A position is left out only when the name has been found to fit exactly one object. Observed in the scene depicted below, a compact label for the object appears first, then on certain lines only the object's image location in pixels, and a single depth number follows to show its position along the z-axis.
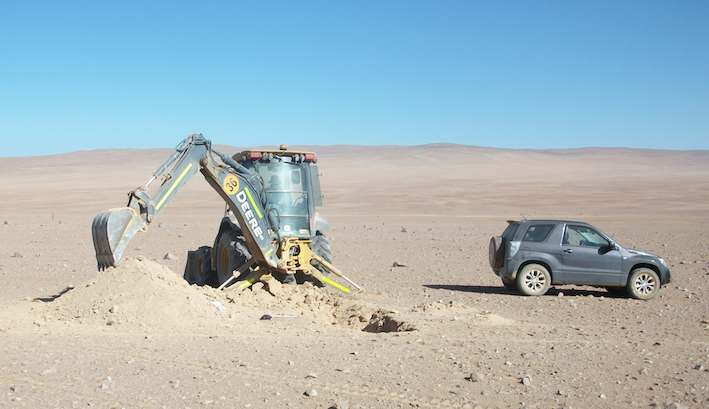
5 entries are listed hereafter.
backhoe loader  9.85
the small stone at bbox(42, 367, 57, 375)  6.38
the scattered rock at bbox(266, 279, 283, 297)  11.37
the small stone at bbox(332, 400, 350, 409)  5.63
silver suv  12.94
